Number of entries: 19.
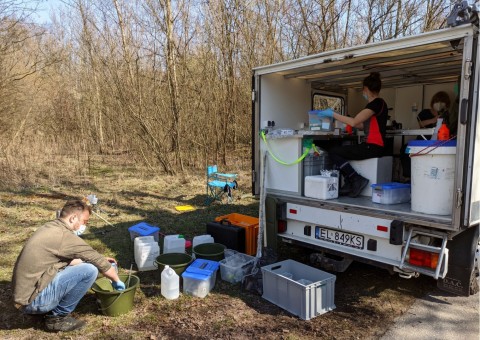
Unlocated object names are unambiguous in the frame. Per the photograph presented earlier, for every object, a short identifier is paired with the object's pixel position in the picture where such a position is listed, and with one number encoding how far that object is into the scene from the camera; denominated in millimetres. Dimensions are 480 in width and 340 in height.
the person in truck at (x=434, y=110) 5242
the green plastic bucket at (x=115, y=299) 3102
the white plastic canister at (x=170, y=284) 3443
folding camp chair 7551
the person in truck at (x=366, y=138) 4000
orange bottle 3117
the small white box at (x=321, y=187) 3852
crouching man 2748
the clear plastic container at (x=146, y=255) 4110
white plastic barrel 2973
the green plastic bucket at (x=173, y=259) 3927
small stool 3965
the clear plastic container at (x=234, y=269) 3857
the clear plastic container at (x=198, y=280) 3531
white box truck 2799
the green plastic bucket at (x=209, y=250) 4230
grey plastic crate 3104
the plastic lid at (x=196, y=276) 3514
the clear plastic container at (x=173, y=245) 4431
